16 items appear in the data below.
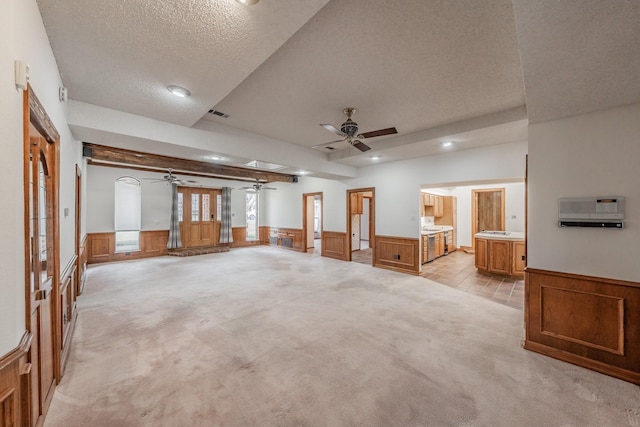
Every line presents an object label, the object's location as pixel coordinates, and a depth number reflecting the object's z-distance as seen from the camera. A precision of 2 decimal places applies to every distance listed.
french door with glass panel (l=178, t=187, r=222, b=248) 8.49
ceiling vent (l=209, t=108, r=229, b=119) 3.64
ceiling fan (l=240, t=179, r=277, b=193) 8.77
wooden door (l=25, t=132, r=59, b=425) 1.52
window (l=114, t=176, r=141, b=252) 7.28
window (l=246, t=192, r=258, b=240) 10.46
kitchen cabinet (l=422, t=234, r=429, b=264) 6.59
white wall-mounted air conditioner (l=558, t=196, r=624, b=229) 2.25
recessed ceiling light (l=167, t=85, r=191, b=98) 2.54
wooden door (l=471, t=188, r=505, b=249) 7.84
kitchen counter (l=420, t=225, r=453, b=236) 6.78
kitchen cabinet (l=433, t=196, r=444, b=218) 8.12
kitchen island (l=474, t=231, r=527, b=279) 5.25
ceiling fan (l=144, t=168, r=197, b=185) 7.21
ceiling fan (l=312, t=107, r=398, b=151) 3.30
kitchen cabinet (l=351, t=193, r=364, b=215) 7.67
